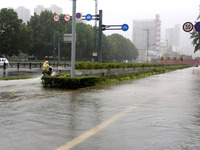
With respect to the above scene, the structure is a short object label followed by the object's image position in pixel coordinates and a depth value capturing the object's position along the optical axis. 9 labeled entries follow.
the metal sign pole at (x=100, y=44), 29.73
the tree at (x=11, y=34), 65.38
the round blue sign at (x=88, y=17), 31.92
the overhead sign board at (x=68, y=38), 16.77
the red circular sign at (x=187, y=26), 22.86
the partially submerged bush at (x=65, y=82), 15.17
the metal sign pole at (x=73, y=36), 16.52
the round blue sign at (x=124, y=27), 35.78
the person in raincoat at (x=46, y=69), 19.36
